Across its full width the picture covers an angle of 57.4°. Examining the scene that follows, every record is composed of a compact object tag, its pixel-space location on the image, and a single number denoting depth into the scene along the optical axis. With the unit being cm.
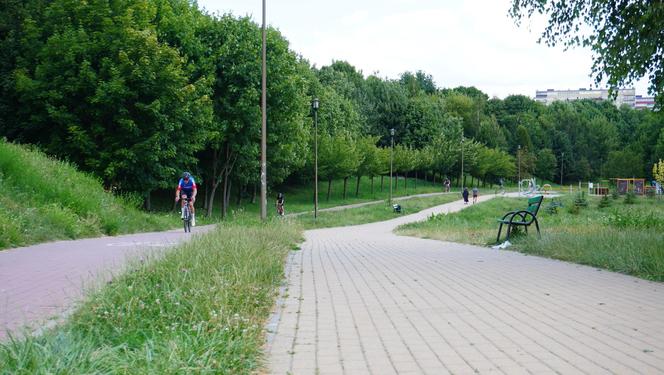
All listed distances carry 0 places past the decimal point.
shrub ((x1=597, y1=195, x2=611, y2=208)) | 4881
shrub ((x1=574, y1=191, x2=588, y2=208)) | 4724
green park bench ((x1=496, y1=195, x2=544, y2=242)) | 1423
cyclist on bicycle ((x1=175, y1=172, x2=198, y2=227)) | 1875
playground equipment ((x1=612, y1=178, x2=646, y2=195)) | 7700
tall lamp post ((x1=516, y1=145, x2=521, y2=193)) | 11081
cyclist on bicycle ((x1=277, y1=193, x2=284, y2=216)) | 3719
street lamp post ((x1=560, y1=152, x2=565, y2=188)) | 12800
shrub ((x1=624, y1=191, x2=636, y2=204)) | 5411
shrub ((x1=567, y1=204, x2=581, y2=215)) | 4059
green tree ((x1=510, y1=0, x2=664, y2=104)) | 1155
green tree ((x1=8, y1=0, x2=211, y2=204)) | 2817
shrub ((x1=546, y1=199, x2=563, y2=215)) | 4128
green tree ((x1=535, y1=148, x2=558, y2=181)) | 12293
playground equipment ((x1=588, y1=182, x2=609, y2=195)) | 7633
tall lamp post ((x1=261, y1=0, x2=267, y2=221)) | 2001
